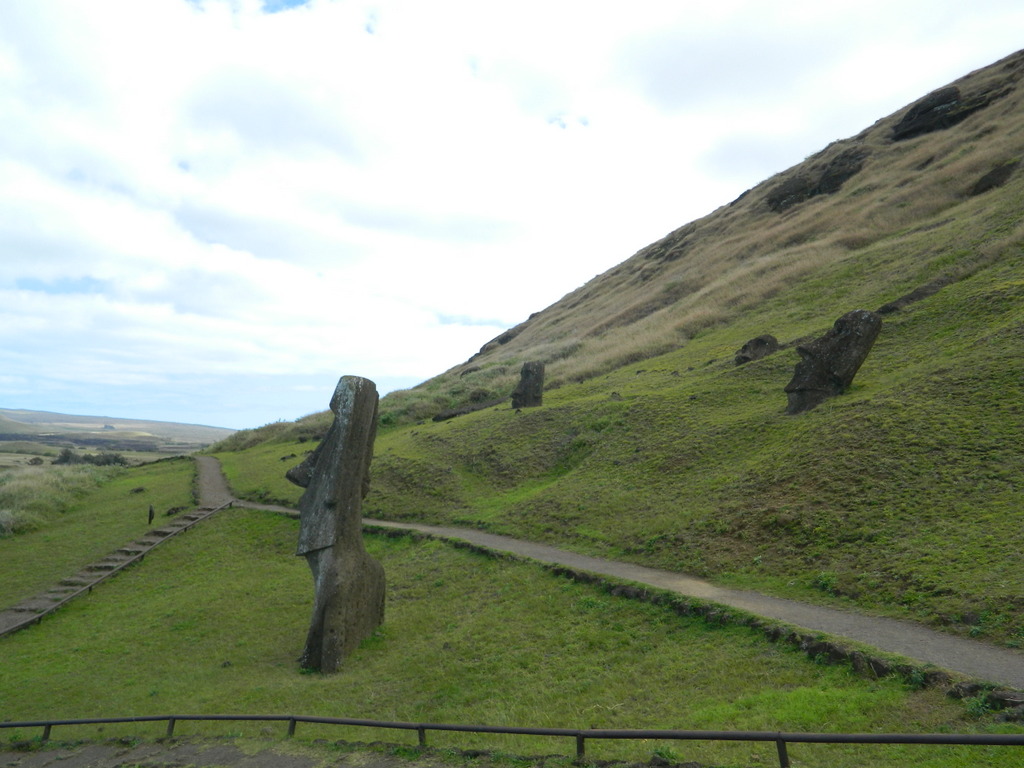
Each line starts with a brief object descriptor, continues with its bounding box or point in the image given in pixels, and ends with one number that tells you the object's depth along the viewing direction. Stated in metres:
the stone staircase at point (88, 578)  19.48
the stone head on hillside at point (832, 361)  22.89
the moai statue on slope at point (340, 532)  14.62
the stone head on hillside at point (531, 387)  35.25
